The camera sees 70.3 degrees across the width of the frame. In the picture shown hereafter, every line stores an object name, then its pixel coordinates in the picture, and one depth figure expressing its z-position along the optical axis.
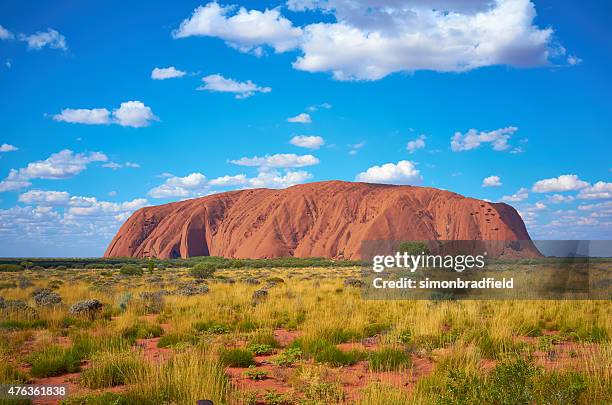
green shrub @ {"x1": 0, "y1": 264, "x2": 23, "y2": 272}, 45.17
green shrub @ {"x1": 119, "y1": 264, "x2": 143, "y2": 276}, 37.75
